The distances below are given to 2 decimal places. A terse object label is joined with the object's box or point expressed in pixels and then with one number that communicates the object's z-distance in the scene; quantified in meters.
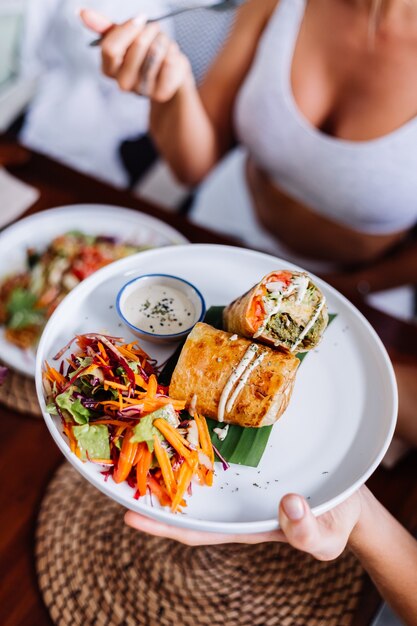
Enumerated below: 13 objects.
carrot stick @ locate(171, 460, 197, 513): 0.90
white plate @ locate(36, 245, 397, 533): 0.92
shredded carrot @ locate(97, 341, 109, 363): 0.99
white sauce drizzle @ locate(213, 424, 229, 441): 1.00
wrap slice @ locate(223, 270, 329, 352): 1.00
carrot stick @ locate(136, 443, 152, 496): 0.91
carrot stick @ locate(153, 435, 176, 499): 0.91
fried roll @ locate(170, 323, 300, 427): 0.97
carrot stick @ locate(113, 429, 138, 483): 0.92
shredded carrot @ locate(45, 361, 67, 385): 0.99
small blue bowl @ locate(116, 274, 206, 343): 1.11
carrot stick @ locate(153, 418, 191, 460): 0.93
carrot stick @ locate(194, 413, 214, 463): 0.97
